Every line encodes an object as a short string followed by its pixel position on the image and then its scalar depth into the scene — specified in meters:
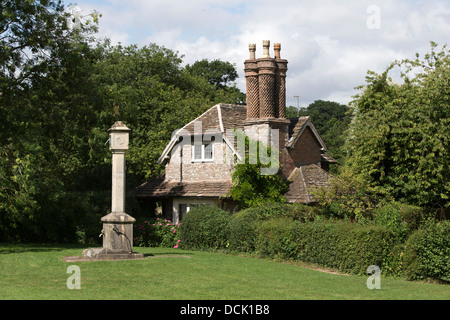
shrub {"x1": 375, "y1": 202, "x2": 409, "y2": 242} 20.25
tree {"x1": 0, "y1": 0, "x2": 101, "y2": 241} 24.08
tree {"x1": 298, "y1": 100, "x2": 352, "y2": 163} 70.56
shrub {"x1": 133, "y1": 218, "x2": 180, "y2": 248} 30.86
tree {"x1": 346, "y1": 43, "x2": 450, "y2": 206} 26.16
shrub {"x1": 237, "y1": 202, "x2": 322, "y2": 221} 25.79
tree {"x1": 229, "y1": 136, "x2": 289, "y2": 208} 29.69
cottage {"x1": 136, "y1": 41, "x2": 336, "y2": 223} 32.06
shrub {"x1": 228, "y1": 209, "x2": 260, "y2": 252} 24.61
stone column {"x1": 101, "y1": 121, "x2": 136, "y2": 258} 19.28
